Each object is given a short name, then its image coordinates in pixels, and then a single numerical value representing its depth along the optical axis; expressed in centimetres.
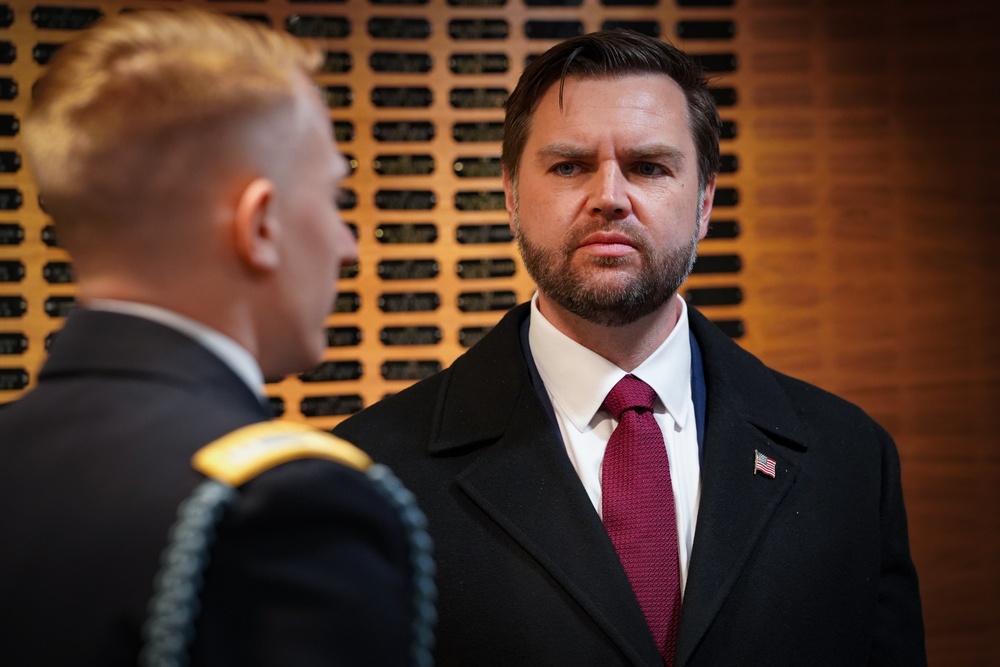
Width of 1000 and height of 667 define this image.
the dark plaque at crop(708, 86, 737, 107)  359
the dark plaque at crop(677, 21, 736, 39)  361
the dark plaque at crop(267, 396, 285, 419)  340
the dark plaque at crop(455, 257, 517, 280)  349
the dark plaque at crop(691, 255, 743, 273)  360
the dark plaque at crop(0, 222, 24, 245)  323
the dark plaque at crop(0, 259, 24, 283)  322
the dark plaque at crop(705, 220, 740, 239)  358
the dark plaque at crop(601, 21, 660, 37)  354
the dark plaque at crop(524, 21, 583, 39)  352
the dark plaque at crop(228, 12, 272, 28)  339
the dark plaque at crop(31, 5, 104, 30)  326
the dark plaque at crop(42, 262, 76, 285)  326
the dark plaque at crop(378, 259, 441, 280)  344
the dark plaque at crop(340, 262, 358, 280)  342
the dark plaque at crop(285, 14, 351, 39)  342
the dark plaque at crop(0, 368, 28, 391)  324
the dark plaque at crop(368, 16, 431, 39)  345
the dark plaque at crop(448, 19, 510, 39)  348
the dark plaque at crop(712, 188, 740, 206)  359
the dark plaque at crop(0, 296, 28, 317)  322
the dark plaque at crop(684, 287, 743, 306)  358
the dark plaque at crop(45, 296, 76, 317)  325
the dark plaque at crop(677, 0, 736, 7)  361
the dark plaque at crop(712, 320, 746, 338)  359
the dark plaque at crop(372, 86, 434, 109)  345
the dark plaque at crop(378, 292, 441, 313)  345
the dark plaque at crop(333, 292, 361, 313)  342
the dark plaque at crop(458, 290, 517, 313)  349
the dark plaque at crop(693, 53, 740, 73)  357
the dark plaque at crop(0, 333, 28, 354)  323
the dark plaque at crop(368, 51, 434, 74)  344
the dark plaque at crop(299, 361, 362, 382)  342
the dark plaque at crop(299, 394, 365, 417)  342
